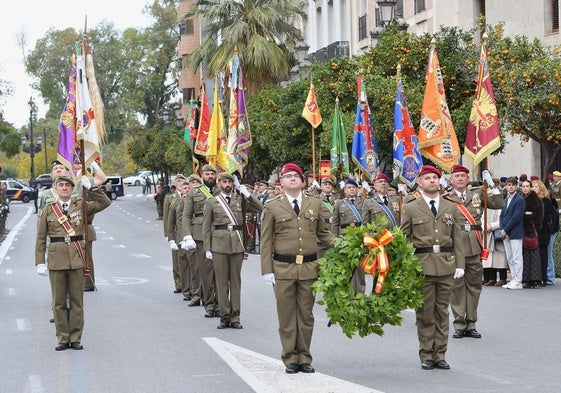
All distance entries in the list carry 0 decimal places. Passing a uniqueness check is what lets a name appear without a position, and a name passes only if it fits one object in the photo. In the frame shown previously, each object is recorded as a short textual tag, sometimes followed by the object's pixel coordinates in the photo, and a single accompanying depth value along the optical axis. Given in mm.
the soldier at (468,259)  13844
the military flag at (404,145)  20000
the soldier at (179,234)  19281
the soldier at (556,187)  23625
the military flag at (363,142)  24219
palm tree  45594
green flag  27781
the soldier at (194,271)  18103
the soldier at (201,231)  16531
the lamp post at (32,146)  96062
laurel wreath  10922
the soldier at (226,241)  15188
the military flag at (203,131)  22223
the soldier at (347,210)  19031
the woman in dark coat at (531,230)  20078
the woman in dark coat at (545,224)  20391
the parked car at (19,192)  83438
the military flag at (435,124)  17391
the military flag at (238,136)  20188
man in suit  20000
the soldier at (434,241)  11781
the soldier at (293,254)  11352
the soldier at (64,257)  13312
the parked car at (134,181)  126238
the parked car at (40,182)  98406
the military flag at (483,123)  16984
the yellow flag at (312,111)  28938
